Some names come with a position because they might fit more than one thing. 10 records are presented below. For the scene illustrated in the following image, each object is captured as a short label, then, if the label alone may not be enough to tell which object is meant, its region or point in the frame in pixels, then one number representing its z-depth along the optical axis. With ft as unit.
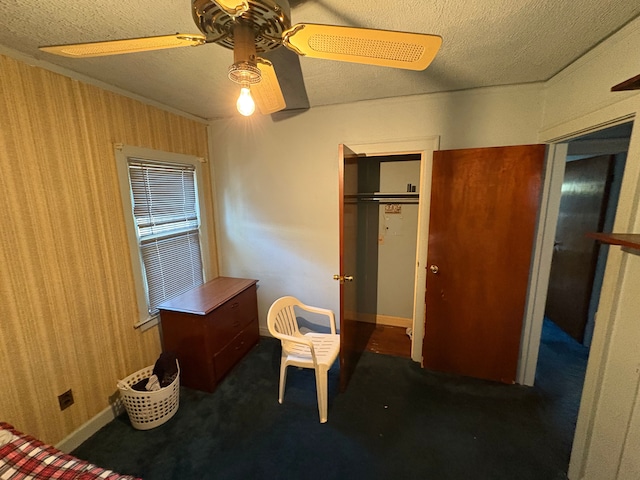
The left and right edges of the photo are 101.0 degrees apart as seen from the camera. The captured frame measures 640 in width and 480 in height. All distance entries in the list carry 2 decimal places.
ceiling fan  2.80
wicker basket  5.78
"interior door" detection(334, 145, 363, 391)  6.10
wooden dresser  6.72
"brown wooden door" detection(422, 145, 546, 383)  6.30
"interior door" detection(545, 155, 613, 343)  8.54
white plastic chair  5.98
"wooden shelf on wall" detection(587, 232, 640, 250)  3.19
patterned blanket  3.06
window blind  6.94
